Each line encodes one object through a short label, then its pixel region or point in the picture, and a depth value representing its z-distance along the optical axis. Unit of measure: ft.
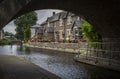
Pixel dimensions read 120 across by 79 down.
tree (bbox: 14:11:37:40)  198.88
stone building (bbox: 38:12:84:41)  108.76
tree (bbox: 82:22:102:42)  53.86
